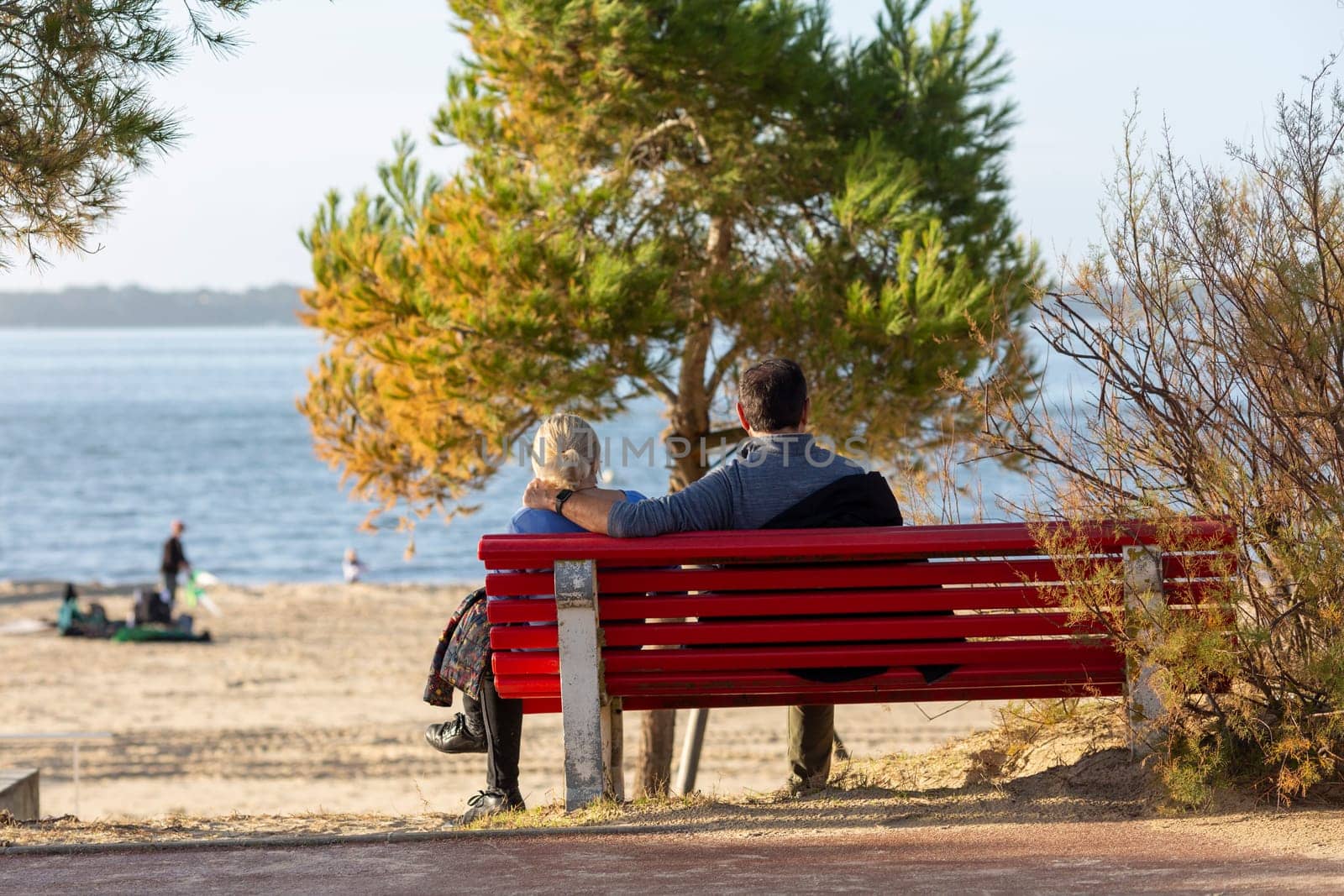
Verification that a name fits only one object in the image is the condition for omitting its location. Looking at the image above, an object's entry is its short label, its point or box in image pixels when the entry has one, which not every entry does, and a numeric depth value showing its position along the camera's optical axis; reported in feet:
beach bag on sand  144.46
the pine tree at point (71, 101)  34.42
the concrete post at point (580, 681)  26.86
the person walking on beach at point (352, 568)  218.79
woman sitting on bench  29.99
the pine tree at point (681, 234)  50.55
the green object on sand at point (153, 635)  139.06
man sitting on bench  28.71
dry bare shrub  27.14
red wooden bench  26.78
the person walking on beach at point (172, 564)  160.56
